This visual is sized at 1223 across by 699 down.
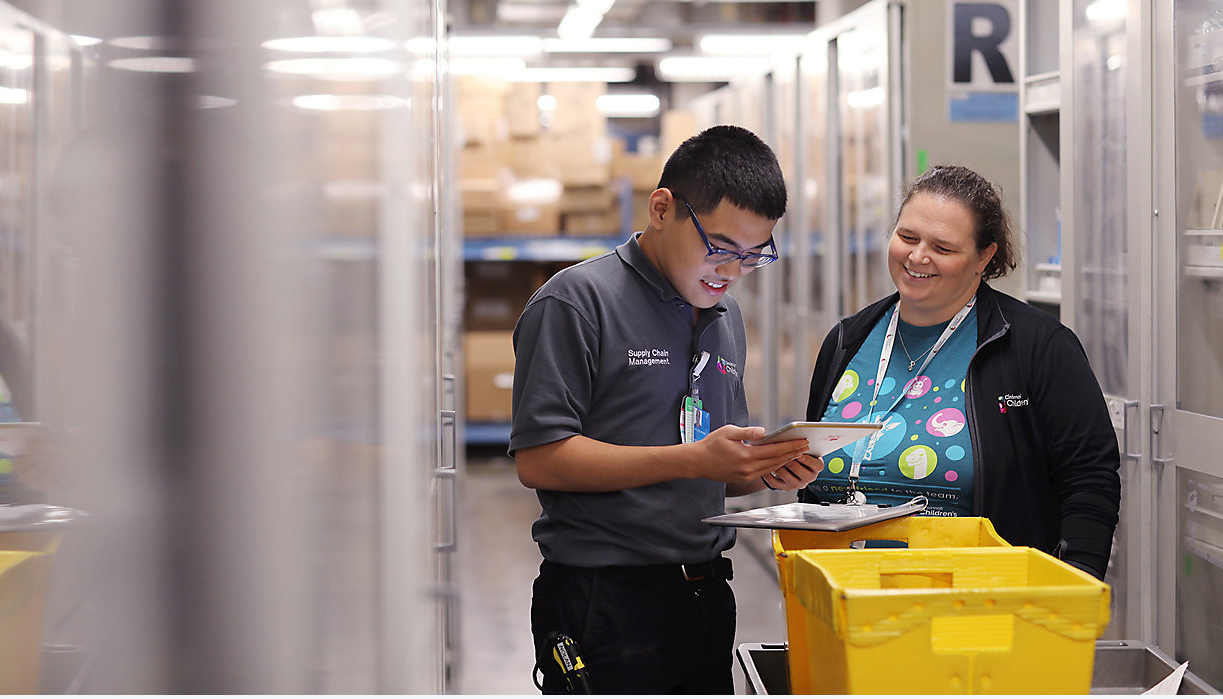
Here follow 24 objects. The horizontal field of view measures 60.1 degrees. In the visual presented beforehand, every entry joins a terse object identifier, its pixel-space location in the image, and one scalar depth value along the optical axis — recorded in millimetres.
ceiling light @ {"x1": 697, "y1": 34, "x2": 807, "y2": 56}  9357
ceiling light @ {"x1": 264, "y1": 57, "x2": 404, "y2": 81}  715
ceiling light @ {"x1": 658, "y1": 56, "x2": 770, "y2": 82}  9648
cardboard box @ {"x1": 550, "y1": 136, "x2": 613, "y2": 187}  8453
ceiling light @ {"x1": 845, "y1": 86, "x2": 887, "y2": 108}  4030
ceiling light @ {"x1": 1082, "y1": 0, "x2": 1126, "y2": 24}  2796
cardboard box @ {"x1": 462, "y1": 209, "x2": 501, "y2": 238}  8414
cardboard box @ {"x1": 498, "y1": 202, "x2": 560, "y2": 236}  8570
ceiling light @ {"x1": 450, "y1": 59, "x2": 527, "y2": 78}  9641
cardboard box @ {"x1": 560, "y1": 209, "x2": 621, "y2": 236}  8625
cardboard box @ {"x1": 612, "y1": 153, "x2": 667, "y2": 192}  8664
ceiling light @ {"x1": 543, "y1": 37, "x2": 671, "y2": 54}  9141
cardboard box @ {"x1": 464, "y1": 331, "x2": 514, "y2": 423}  8422
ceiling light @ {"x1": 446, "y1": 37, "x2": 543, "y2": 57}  9008
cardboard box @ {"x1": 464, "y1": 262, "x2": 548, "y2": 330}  8938
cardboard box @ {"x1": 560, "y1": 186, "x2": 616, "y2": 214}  8586
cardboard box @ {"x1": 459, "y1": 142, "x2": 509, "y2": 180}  8188
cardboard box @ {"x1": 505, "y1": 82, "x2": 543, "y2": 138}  8461
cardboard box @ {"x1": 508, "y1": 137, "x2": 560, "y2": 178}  8508
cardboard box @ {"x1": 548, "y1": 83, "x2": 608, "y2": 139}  8531
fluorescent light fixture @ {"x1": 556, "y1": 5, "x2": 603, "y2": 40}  8519
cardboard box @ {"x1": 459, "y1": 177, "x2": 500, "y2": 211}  8305
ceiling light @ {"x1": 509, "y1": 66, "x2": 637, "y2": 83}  10125
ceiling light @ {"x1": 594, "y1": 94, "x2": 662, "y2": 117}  13039
